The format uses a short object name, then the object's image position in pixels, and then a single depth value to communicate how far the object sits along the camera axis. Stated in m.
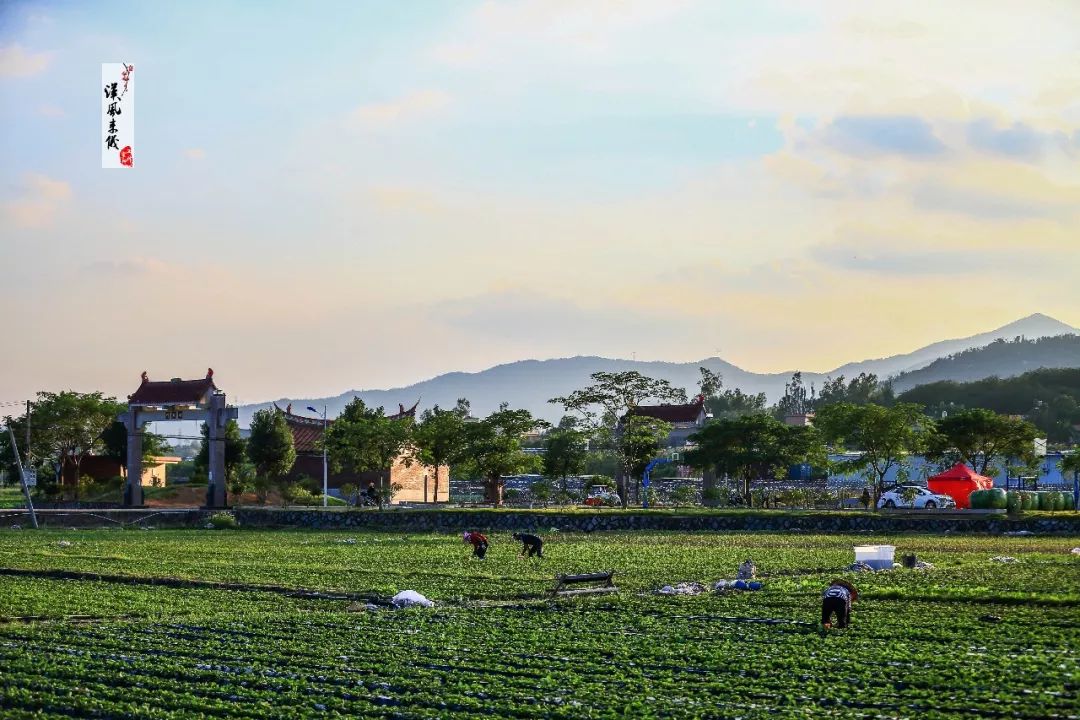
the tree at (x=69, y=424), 79.00
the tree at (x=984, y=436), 66.12
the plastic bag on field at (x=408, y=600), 23.91
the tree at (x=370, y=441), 71.44
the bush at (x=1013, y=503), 52.64
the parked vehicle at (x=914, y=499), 57.94
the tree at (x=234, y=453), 79.25
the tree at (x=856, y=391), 159.88
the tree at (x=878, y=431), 60.94
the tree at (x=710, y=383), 152.75
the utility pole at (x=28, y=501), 58.64
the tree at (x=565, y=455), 74.94
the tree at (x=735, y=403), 164.38
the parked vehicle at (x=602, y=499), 69.69
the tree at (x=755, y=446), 67.00
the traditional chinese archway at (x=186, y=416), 70.50
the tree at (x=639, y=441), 65.81
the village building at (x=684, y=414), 87.31
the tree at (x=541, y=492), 70.69
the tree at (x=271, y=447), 78.12
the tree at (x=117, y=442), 82.12
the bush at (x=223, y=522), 60.81
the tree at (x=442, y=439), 71.62
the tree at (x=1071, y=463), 59.81
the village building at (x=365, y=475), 82.56
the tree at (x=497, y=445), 69.31
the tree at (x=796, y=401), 162.00
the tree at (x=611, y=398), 69.19
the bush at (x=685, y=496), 68.56
